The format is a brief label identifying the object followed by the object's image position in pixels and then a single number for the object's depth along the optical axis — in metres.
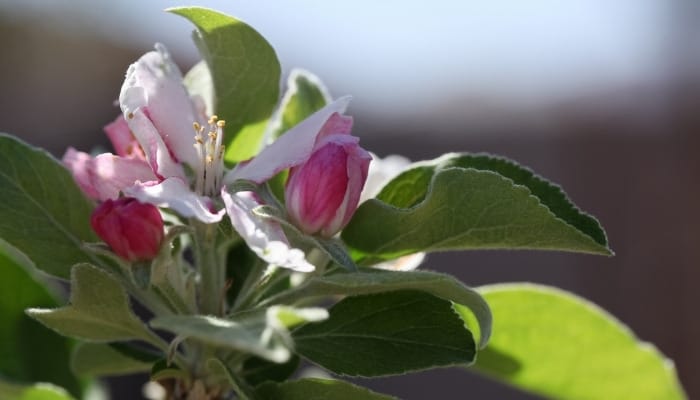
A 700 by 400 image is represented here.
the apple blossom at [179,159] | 0.42
